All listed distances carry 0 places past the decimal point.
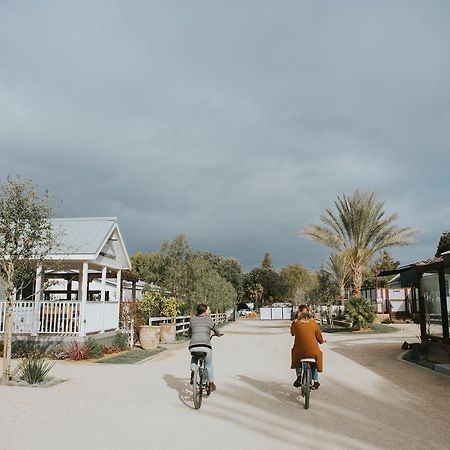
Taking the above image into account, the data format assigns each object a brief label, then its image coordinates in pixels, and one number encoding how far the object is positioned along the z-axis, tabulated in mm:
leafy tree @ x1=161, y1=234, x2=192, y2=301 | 24438
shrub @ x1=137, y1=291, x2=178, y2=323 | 20375
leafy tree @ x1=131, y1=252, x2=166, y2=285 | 25734
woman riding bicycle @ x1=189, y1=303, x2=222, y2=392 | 7576
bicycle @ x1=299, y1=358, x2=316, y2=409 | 7107
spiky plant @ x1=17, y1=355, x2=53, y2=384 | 9055
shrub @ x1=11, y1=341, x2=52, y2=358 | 13438
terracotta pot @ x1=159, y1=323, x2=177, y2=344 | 19641
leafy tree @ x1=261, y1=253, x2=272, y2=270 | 90062
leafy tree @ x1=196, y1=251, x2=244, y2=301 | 68188
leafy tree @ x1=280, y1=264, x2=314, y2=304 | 64494
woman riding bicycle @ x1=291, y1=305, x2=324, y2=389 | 7473
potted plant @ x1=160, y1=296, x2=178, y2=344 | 19672
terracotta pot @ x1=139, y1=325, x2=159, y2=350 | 16406
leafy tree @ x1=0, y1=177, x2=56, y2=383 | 9500
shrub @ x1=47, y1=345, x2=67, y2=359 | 13398
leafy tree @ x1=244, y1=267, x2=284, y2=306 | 77688
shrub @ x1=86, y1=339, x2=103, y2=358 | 13403
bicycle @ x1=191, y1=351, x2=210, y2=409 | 7016
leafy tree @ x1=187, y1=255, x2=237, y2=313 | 25188
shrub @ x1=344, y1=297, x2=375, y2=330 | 23938
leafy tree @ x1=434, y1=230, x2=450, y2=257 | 60034
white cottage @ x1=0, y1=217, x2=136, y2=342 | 14234
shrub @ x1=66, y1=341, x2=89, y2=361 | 13133
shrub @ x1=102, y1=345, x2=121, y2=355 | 14617
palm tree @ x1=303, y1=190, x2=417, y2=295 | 25984
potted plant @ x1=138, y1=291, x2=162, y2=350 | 20188
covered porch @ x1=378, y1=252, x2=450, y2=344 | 11938
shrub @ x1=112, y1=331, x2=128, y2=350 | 15773
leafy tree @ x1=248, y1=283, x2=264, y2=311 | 75456
